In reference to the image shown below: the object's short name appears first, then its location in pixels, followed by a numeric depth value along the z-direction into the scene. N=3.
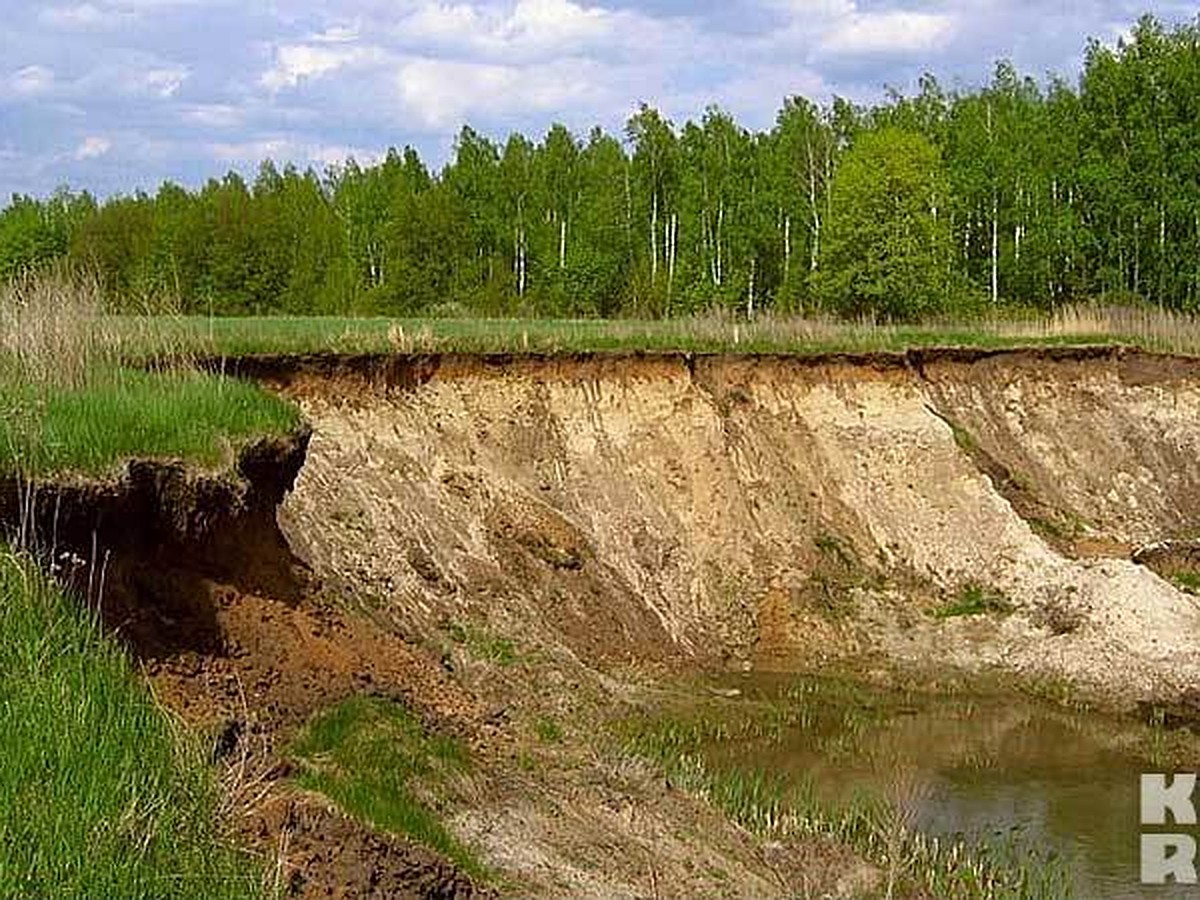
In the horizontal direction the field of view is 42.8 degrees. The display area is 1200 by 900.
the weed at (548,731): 15.08
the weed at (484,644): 20.00
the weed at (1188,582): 24.75
